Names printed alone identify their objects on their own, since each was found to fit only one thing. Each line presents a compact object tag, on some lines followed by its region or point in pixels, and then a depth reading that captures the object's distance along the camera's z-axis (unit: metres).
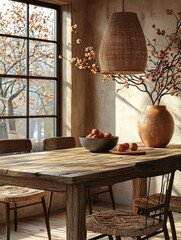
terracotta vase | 4.31
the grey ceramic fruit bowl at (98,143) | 3.81
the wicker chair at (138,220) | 2.70
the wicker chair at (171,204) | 3.37
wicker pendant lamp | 3.54
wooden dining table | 2.66
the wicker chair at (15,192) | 3.67
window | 5.02
